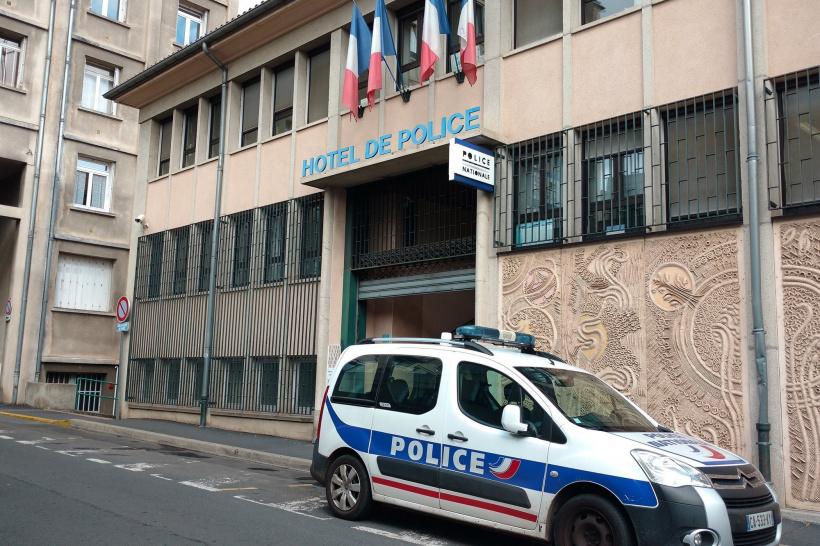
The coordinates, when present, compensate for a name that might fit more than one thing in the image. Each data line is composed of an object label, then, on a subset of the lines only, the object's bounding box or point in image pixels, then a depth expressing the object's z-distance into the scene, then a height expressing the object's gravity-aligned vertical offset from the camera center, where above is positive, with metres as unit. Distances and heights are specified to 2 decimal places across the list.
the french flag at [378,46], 13.43 +5.87
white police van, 5.70 -0.56
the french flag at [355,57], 13.84 +5.80
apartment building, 23.45 +5.88
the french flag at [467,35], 12.10 +5.46
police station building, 9.28 +2.83
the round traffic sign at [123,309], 17.59 +1.51
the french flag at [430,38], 12.49 +5.62
